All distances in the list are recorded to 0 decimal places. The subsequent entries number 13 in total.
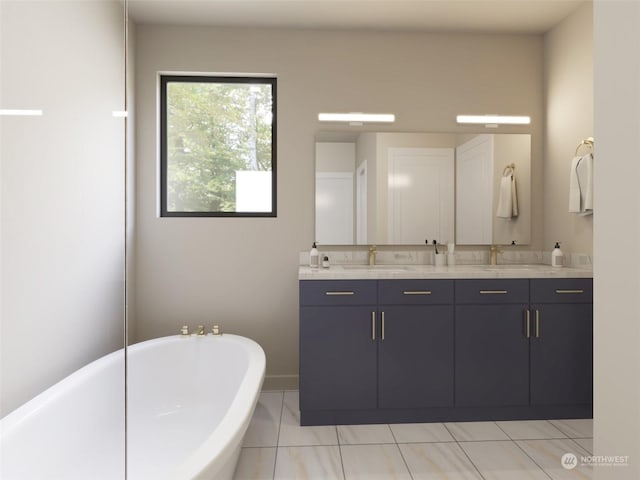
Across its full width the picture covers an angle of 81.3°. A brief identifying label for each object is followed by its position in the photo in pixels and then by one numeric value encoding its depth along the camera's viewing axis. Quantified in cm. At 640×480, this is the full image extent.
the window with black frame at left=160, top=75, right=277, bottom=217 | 282
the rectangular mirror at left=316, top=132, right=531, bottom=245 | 278
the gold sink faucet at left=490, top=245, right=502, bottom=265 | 282
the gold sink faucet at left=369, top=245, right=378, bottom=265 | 279
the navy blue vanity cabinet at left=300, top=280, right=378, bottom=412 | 222
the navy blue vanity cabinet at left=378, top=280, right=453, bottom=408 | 224
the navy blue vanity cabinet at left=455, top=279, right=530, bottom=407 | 226
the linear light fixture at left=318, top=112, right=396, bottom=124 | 278
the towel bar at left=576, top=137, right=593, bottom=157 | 244
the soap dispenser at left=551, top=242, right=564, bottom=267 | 262
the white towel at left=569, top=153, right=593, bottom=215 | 237
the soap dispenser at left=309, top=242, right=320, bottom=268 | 265
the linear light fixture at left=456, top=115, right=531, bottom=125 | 284
